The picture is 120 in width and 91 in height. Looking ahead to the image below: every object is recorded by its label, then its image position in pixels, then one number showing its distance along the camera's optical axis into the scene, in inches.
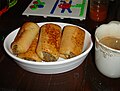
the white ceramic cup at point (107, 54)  16.0
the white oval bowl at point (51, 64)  16.6
